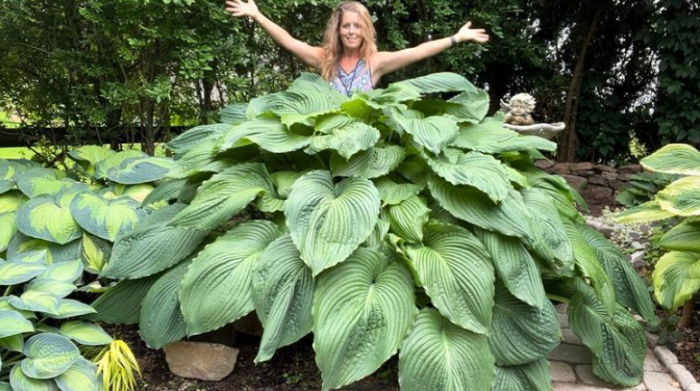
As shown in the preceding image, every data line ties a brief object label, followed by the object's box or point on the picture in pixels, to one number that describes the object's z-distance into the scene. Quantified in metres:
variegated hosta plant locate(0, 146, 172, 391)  1.83
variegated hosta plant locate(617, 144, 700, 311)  2.23
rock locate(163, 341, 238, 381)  2.10
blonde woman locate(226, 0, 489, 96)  3.15
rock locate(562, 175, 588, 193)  5.42
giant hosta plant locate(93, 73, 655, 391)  1.74
